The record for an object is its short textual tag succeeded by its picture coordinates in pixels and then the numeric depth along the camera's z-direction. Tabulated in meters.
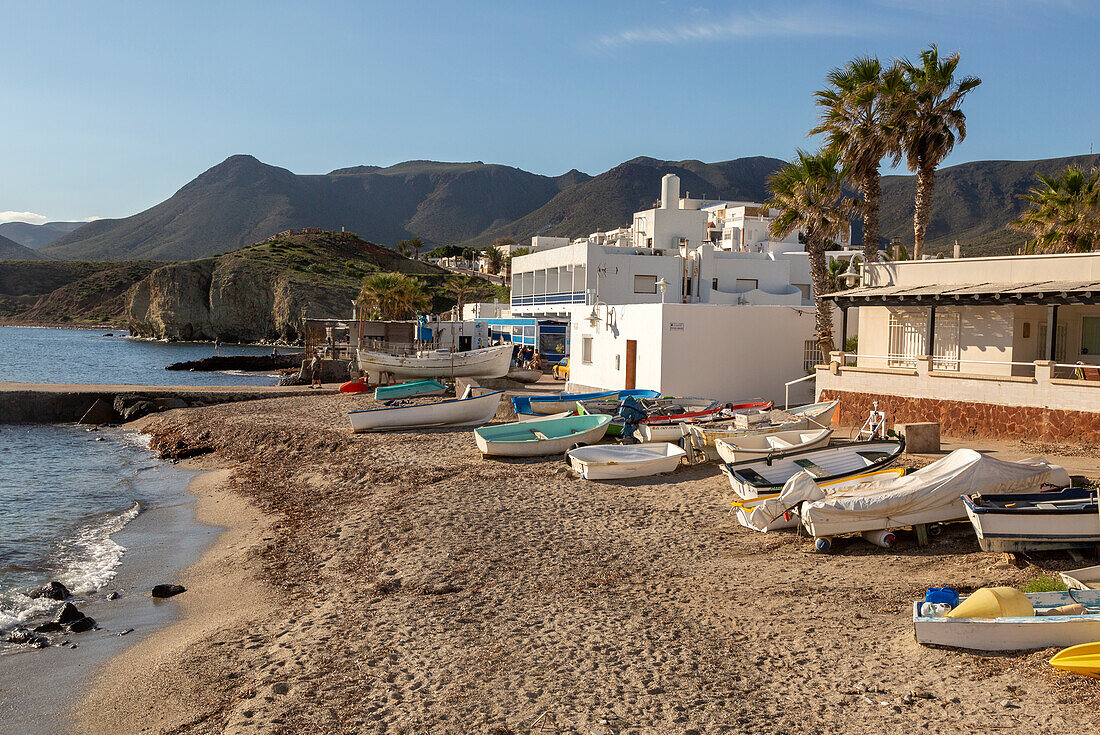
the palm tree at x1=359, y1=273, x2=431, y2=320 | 58.00
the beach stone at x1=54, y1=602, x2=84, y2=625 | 10.65
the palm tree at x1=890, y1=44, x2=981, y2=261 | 22.70
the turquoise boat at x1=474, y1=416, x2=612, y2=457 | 18.42
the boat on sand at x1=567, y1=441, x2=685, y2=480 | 15.97
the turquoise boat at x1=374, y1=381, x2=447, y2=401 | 29.62
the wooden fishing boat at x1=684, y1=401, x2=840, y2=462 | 16.73
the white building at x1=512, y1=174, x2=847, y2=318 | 39.97
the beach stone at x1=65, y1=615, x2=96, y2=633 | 10.41
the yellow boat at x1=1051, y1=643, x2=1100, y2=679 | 6.56
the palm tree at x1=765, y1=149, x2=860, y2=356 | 23.33
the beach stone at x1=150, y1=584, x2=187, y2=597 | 11.77
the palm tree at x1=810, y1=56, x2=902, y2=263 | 23.00
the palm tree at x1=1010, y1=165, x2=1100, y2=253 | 25.09
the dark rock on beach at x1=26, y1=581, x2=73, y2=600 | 11.67
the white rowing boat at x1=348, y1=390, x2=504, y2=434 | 23.83
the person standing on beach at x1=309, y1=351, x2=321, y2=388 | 44.03
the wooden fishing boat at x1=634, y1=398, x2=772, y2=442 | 18.34
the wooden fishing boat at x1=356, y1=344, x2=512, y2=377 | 37.47
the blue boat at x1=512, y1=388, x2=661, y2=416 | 23.12
